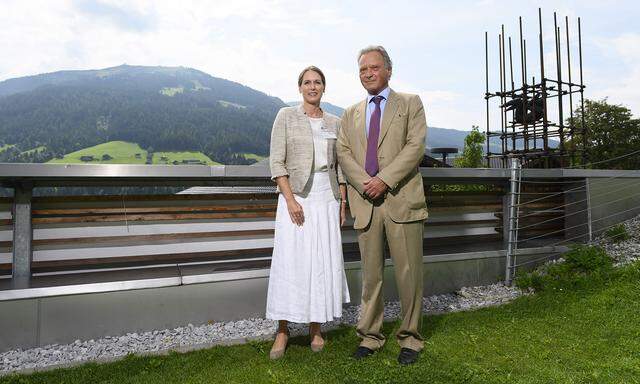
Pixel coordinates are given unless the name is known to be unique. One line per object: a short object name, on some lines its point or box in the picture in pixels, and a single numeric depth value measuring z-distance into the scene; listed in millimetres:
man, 3261
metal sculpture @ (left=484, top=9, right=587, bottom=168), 13422
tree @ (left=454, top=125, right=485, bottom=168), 24533
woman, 3301
